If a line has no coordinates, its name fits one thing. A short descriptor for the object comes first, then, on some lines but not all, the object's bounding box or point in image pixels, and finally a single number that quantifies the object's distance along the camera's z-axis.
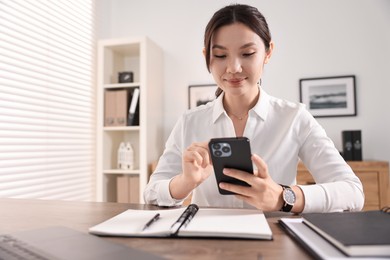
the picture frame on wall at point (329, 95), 2.87
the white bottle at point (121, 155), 3.07
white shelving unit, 2.90
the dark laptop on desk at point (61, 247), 0.51
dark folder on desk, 0.48
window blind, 2.17
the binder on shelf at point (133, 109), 2.93
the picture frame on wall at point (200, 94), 3.16
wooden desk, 0.53
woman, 0.92
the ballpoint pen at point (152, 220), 0.67
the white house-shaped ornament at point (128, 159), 3.04
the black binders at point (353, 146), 2.61
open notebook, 0.61
